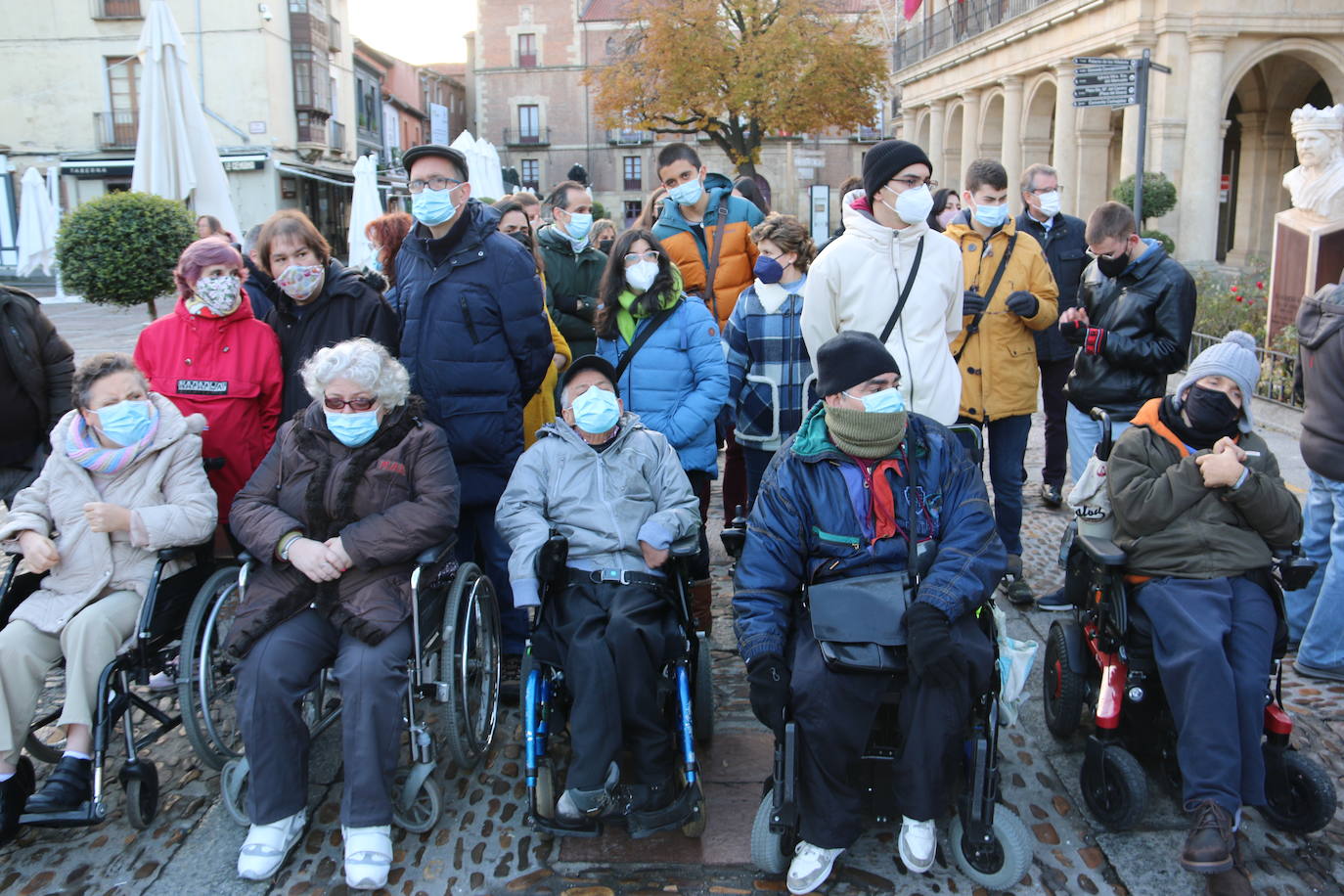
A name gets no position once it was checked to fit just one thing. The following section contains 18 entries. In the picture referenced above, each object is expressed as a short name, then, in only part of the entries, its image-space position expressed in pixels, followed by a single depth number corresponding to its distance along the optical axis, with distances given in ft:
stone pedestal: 26.30
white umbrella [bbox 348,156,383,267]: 49.52
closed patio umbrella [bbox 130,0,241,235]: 35.12
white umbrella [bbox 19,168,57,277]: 67.36
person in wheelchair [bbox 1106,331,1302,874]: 9.82
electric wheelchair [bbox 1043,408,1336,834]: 10.27
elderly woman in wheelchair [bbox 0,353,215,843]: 11.00
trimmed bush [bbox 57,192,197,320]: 37.29
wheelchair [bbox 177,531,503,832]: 10.94
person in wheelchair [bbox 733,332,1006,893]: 9.66
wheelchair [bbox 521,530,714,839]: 10.50
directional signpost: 35.68
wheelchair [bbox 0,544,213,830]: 10.74
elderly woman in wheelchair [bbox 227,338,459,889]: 10.44
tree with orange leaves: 95.61
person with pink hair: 13.73
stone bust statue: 24.71
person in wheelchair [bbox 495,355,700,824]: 10.57
